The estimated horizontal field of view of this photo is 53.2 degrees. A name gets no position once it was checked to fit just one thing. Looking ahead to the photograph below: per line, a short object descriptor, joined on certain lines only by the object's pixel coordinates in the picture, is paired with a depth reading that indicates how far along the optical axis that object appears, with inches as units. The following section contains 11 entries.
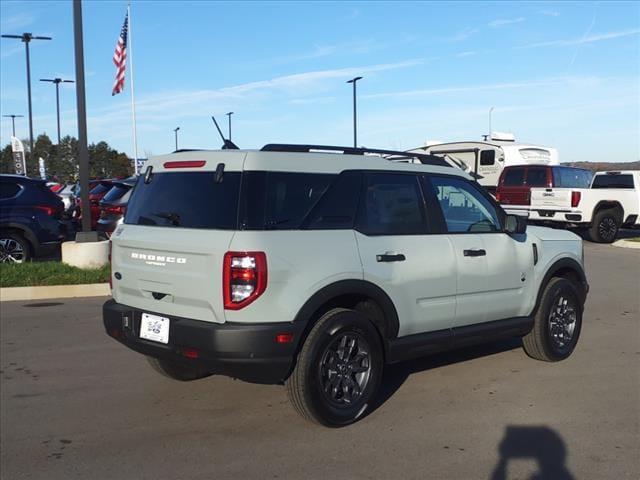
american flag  893.2
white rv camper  855.1
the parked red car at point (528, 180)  683.4
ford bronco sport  158.4
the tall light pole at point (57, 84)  1518.8
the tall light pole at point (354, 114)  1480.6
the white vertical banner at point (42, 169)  1353.6
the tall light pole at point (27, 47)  1166.6
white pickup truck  658.2
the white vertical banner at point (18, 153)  1185.4
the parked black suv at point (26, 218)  432.1
